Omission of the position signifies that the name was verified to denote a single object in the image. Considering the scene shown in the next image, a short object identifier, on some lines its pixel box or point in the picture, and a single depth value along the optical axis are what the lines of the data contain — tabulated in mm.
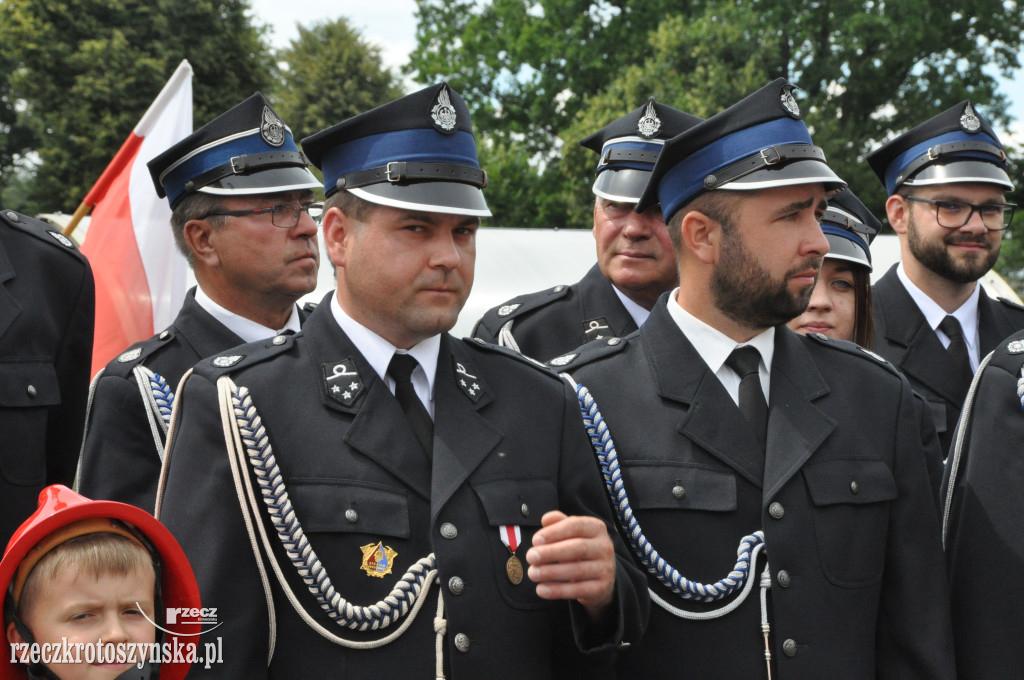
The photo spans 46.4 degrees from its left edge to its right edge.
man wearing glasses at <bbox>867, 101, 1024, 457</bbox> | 5277
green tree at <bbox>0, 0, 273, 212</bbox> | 28750
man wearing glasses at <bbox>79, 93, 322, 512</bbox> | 4258
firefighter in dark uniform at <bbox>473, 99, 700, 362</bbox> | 4953
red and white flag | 6723
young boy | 2434
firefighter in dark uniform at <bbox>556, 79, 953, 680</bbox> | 2980
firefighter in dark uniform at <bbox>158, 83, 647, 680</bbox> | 2650
